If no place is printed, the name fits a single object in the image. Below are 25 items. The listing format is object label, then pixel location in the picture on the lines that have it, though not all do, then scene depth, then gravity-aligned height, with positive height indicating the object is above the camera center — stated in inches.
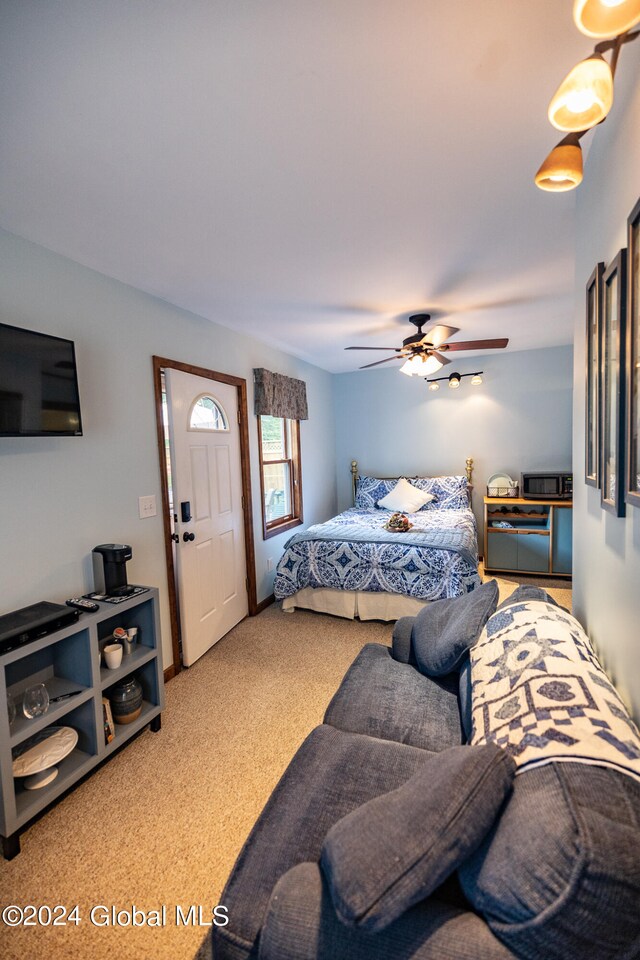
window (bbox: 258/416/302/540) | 161.3 -5.5
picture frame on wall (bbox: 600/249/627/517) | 41.8 +7.1
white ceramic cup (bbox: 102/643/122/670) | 81.4 -38.3
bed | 126.2 -36.5
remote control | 76.6 -26.2
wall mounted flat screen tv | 68.3 +15.5
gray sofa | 26.1 -30.7
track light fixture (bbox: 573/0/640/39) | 25.4 +27.7
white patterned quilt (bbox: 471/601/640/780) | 34.5 -25.5
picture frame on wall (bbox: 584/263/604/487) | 53.7 +10.0
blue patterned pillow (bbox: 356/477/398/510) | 200.8 -17.2
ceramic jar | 83.4 -48.8
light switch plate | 100.7 -10.3
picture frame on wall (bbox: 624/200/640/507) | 37.6 +8.3
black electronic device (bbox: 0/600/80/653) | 62.8 -24.9
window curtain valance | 146.6 +25.7
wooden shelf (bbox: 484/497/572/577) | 166.4 -36.6
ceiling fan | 126.6 +34.0
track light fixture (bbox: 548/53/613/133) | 28.6 +25.6
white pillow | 186.1 -20.0
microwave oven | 171.6 -15.6
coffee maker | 84.4 -21.3
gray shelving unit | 61.2 -40.8
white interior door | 110.9 -13.3
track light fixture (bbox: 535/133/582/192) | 33.7 +24.1
